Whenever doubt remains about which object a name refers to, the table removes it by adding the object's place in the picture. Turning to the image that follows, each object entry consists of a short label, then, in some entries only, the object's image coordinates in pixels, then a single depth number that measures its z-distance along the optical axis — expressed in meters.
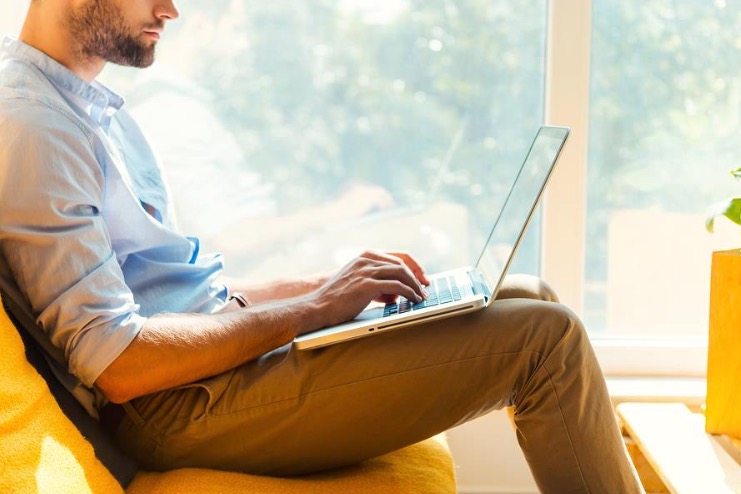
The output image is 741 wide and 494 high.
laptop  1.76
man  1.69
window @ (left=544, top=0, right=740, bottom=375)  2.52
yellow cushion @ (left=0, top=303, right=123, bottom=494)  1.54
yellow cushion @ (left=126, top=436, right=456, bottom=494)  1.71
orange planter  2.10
